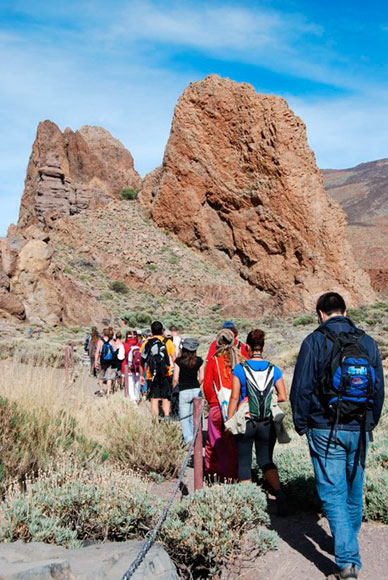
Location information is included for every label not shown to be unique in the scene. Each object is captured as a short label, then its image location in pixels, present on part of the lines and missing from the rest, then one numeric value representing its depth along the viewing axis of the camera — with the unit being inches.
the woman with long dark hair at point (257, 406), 203.8
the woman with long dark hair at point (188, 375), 287.0
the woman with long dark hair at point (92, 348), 580.4
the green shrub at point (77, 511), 149.4
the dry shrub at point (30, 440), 199.3
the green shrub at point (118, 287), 1489.9
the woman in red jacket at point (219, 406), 230.1
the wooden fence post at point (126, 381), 447.3
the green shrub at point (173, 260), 1603.8
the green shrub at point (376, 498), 202.7
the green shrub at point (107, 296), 1392.7
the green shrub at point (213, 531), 154.0
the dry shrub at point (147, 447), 250.2
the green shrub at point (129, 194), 1975.9
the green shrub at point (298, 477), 222.5
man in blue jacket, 151.9
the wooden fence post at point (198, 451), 189.2
